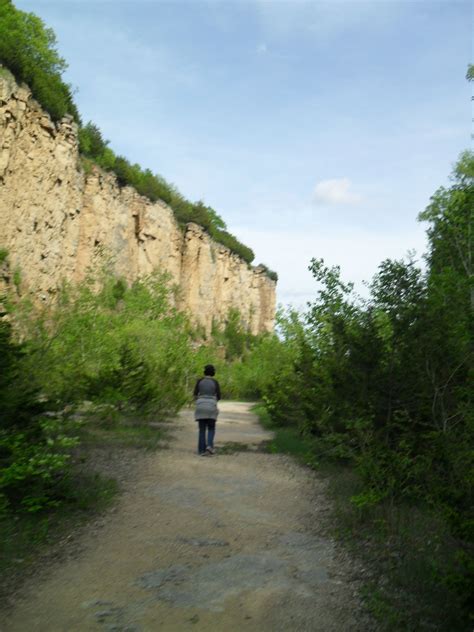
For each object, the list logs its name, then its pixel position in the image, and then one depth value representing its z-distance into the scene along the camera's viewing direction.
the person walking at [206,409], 10.80
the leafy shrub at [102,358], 9.85
